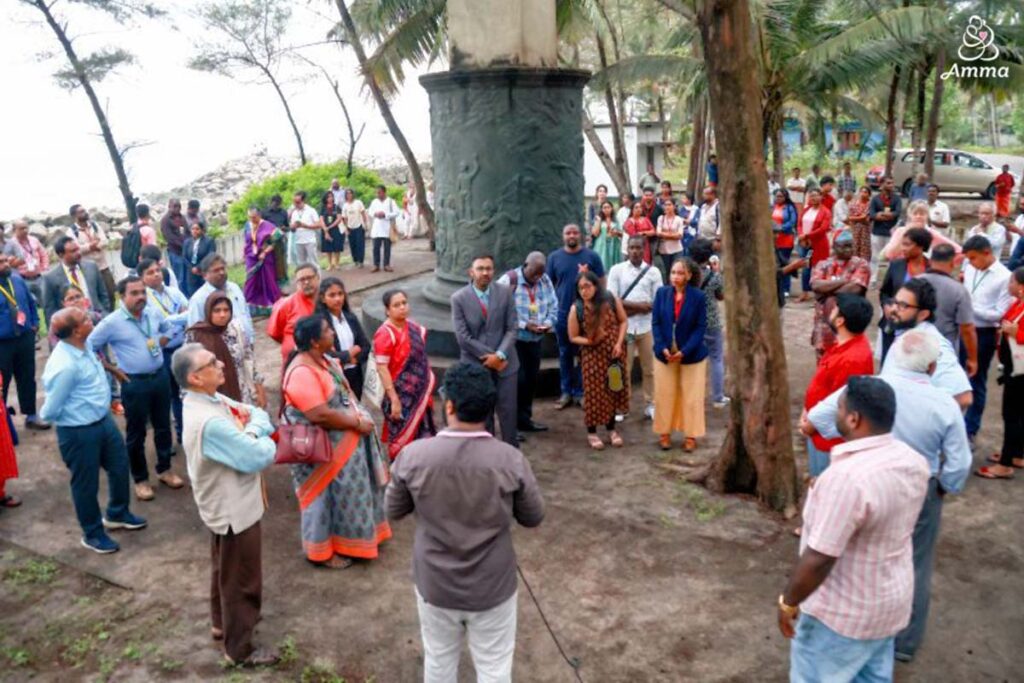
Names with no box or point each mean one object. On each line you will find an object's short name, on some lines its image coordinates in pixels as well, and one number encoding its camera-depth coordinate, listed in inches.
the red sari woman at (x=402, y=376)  224.8
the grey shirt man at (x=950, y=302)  227.7
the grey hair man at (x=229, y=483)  151.8
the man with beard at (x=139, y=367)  232.5
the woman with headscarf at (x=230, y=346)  225.6
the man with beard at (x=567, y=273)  297.9
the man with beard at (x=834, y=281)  242.4
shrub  780.6
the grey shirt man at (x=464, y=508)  119.3
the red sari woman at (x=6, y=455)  232.5
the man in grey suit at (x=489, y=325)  247.1
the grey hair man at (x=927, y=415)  143.9
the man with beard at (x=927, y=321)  172.6
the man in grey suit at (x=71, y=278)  298.4
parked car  949.2
